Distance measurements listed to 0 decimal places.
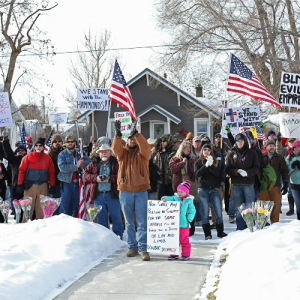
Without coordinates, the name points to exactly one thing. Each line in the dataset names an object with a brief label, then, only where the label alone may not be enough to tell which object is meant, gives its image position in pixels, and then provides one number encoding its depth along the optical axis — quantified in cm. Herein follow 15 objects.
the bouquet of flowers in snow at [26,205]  1848
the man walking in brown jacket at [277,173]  1978
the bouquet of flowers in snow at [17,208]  1873
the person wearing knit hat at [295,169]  2139
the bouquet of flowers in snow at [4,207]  1900
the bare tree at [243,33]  4500
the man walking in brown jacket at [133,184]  1434
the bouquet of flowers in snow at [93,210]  1708
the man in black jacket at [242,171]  1752
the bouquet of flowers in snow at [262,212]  1564
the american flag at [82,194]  1853
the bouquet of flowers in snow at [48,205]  1811
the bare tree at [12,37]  5071
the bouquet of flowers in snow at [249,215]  1578
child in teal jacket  1398
